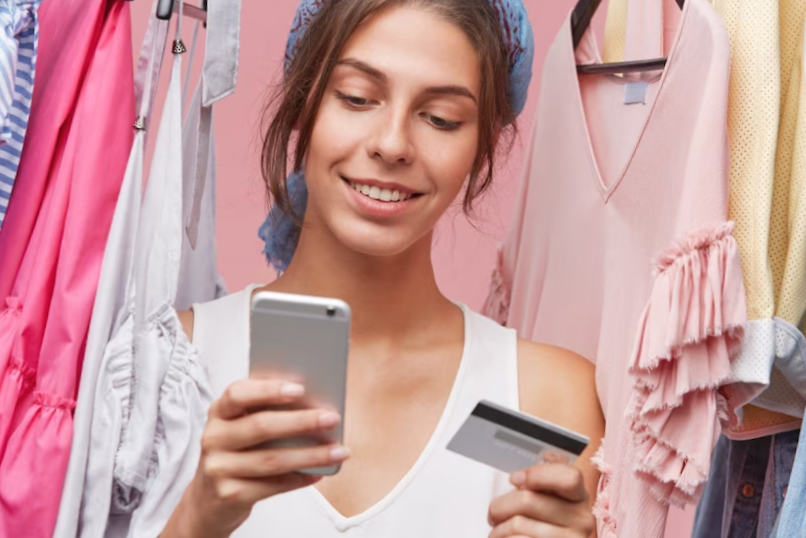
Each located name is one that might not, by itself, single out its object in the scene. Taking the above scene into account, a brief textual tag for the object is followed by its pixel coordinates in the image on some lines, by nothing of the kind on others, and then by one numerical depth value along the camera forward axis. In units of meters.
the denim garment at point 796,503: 1.50
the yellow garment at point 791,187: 1.56
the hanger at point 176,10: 1.53
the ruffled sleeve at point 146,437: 1.50
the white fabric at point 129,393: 1.50
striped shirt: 1.49
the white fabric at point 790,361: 1.54
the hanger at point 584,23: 1.84
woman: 1.58
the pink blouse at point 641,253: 1.53
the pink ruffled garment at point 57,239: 1.48
